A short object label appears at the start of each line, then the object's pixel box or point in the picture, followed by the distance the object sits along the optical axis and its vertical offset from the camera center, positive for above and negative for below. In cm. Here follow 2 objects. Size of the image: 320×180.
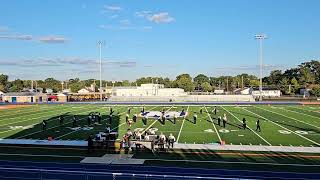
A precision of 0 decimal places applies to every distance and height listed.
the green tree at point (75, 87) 9972 +63
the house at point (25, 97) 5501 -192
